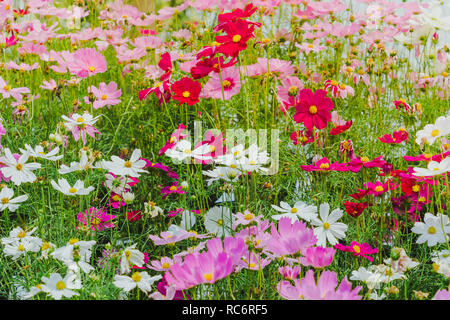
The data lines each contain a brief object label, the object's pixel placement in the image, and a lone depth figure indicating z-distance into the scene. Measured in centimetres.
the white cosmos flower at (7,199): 243
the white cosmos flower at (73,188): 236
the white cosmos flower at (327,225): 238
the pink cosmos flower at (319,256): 215
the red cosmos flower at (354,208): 239
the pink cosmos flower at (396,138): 261
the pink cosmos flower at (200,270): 205
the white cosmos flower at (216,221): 248
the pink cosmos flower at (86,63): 295
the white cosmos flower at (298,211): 237
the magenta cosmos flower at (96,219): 257
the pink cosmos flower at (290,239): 215
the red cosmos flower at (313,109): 254
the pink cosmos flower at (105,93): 295
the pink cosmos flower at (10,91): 293
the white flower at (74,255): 224
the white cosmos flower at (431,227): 236
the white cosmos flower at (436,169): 221
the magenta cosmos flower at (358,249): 234
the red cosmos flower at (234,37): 253
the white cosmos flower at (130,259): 231
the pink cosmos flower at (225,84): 286
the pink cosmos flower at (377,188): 246
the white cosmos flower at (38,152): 246
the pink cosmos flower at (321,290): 204
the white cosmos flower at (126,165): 244
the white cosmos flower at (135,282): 220
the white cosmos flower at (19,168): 245
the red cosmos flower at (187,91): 271
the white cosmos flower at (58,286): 216
